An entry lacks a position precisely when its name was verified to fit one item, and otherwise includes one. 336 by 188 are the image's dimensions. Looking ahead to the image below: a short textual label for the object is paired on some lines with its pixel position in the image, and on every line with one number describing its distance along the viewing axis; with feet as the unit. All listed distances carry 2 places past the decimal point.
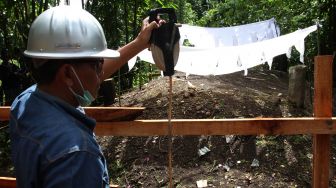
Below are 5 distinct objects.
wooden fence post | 7.40
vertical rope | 6.61
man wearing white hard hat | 2.99
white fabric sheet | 17.30
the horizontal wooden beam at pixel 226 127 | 7.25
